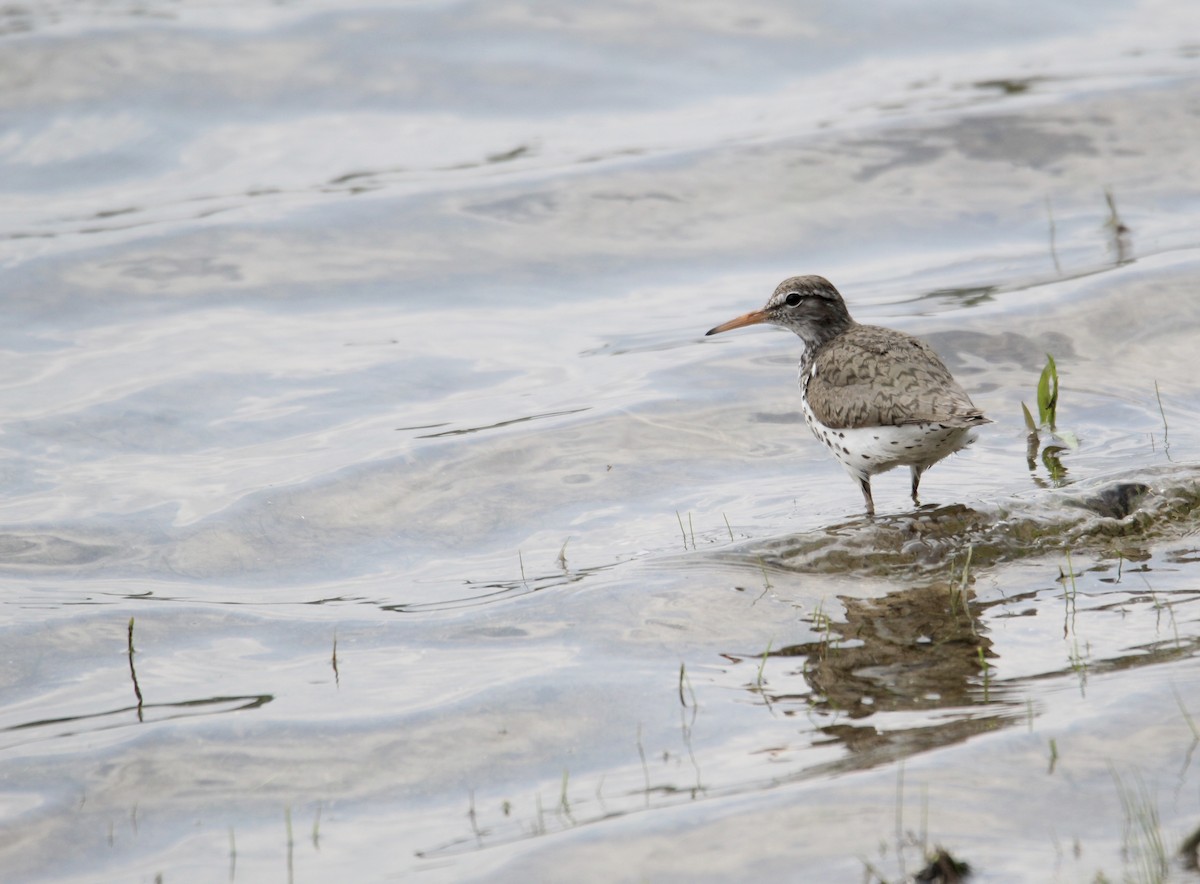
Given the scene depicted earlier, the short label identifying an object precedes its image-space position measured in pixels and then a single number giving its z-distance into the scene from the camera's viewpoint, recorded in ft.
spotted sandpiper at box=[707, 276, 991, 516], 53.36
